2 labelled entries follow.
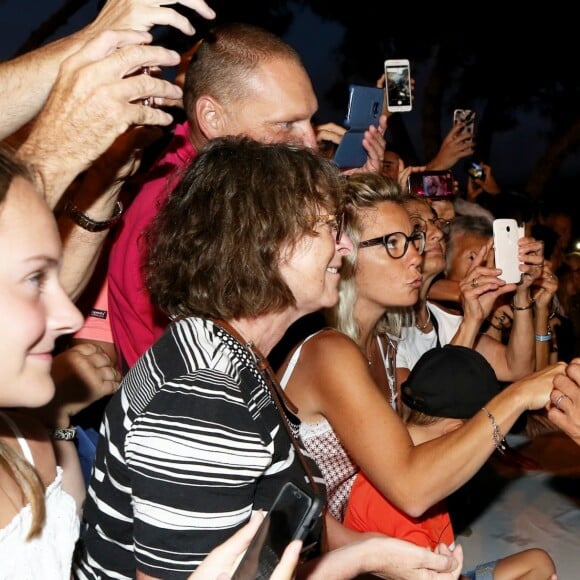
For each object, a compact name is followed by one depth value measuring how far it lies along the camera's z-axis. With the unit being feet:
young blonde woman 3.50
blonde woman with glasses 6.02
